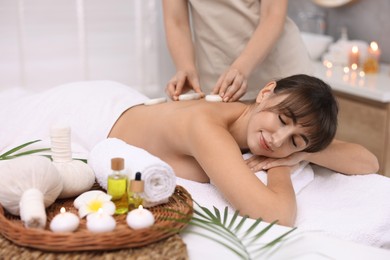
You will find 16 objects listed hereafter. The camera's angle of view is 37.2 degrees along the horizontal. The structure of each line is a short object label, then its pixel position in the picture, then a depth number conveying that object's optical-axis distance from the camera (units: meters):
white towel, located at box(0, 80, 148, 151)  1.94
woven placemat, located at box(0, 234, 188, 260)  1.09
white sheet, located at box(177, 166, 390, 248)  1.49
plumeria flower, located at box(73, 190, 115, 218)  1.22
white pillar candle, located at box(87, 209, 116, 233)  1.11
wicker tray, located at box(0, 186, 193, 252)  1.09
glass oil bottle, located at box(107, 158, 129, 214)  1.26
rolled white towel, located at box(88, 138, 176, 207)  1.27
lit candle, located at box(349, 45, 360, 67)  3.38
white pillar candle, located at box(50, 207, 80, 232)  1.11
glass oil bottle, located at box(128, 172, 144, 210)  1.22
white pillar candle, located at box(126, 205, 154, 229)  1.14
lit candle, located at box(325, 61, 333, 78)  3.20
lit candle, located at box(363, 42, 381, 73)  3.24
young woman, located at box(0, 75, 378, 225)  1.50
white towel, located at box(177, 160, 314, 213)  1.59
